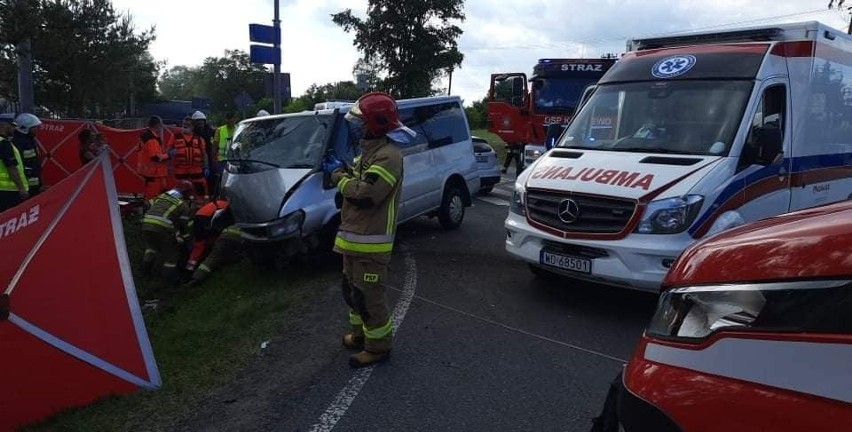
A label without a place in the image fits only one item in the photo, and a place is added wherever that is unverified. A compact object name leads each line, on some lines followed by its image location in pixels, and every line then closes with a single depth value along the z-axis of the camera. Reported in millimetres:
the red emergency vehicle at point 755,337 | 1494
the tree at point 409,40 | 35062
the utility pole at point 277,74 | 13542
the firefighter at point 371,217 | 4359
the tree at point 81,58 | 15492
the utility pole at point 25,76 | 10727
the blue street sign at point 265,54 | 13430
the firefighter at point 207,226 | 8094
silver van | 6930
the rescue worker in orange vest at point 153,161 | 10109
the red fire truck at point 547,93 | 15633
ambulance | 5160
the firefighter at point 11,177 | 7770
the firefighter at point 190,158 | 10125
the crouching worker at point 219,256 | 8148
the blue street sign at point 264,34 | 13141
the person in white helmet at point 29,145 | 8688
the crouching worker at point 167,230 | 8416
